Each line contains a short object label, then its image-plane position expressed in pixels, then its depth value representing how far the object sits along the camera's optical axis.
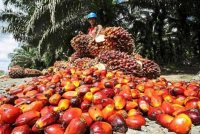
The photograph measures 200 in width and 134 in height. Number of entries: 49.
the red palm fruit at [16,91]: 1.32
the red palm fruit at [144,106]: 1.06
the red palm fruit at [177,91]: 1.22
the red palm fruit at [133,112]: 1.00
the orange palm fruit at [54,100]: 1.06
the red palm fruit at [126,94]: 1.11
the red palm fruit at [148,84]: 1.30
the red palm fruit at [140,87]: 1.27
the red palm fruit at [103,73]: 1.56
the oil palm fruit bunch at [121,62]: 1.86
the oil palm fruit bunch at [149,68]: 1.97
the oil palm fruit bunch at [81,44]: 2.35
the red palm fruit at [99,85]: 1.18
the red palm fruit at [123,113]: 0.99
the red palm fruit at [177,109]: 1.01
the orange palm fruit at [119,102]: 1.04
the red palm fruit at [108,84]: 1.25
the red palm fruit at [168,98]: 1.14
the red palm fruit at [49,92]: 1.11
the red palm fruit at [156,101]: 1.09
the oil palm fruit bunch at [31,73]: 4.08
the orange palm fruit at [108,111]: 0.96
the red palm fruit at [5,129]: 0.86
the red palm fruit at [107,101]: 1.04
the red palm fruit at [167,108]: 1.02
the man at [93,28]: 2.29
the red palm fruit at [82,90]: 1.11
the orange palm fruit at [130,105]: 1.05
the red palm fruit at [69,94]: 1.09
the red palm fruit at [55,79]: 1.45
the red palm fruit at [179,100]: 1.12
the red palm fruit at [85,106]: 1.02
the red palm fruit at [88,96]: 1.07
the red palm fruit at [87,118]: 0.90
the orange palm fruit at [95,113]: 0.92
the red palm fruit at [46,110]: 0.95
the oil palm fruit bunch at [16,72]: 4.02
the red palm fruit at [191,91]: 1.19
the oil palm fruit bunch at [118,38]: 2.16
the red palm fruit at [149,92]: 1.19
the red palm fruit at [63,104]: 1.01
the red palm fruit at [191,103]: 1.06
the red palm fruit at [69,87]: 1.16
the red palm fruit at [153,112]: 1.02
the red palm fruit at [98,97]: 1.06
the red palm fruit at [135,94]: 1.15
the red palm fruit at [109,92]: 1.12
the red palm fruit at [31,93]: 1.19
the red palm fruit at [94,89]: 1.14
